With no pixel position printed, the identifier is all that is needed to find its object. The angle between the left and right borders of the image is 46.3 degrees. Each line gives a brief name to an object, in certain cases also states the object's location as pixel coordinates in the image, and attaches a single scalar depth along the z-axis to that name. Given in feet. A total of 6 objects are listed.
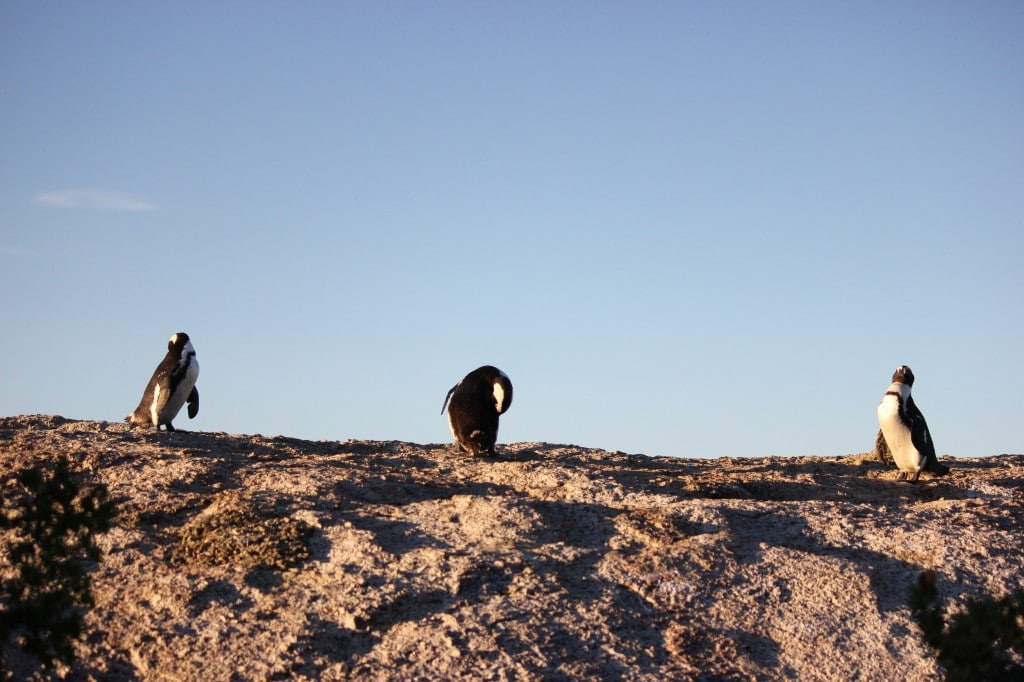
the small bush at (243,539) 29.14
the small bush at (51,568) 22.44
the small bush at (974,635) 20.59
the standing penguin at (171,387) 51.83
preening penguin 45.75
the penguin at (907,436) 44.21
